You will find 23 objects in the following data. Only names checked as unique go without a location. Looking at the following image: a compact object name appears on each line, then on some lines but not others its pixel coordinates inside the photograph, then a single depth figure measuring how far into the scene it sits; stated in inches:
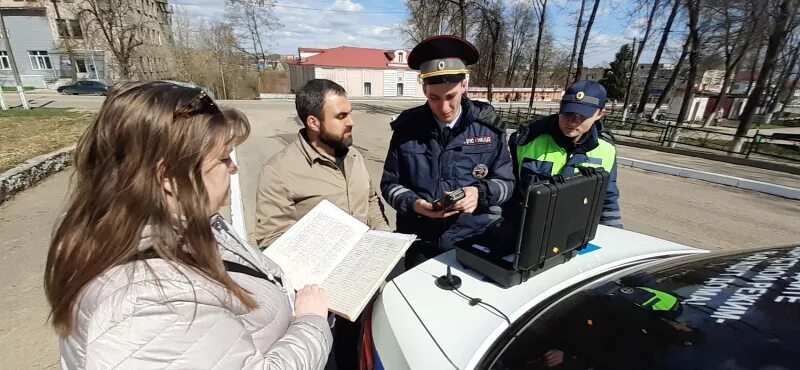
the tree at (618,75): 1557.6
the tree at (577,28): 739.1
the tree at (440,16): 716.0
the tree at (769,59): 410.6
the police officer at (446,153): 83.4
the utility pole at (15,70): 552.6
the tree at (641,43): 760.8
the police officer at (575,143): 90.1
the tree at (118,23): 903.5
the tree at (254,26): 1401.3
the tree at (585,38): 672.4
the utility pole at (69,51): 1254.3
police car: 37.5
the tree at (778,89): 969.4
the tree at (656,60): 676.5
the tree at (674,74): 716.5
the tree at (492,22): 768.9
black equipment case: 52.5
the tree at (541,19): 748.0
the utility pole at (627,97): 856.3
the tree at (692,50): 594.8
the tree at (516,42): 1591.5
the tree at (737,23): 446.3
